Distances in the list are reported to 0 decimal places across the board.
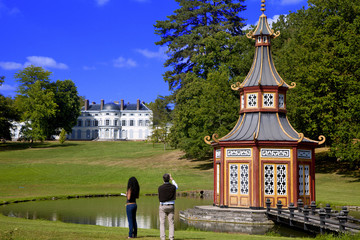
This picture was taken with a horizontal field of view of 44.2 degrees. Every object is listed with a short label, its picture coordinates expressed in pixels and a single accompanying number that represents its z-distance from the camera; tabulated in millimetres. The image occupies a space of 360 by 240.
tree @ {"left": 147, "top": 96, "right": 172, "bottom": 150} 65125
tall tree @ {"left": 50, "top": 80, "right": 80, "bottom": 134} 89500
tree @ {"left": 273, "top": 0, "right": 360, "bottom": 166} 38719
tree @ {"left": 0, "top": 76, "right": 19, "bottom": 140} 74625
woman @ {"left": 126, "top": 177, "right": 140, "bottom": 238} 13273
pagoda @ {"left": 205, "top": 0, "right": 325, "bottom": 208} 23000
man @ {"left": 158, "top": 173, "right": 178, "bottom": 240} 12750
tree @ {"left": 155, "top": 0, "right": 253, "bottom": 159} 48469
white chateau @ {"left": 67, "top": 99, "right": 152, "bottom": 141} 130375
